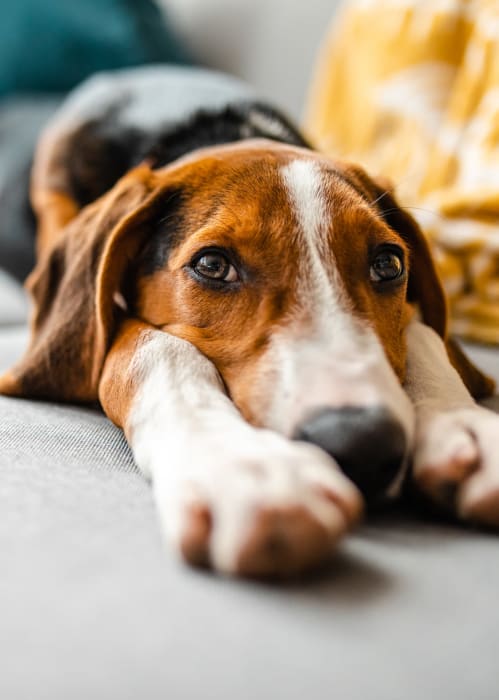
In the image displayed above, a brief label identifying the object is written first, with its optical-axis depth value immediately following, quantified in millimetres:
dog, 288
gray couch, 249
